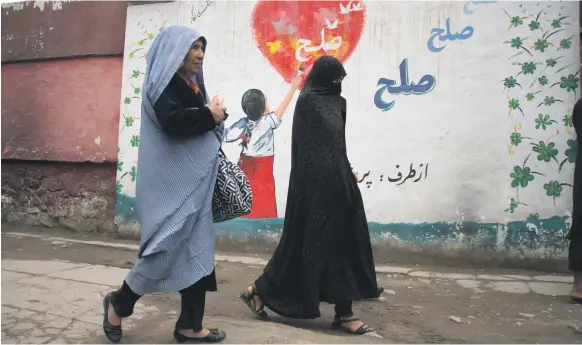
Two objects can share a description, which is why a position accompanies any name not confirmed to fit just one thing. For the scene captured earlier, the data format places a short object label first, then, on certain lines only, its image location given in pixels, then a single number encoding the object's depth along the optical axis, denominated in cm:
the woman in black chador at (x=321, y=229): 257
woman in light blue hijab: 205
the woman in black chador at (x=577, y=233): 326
